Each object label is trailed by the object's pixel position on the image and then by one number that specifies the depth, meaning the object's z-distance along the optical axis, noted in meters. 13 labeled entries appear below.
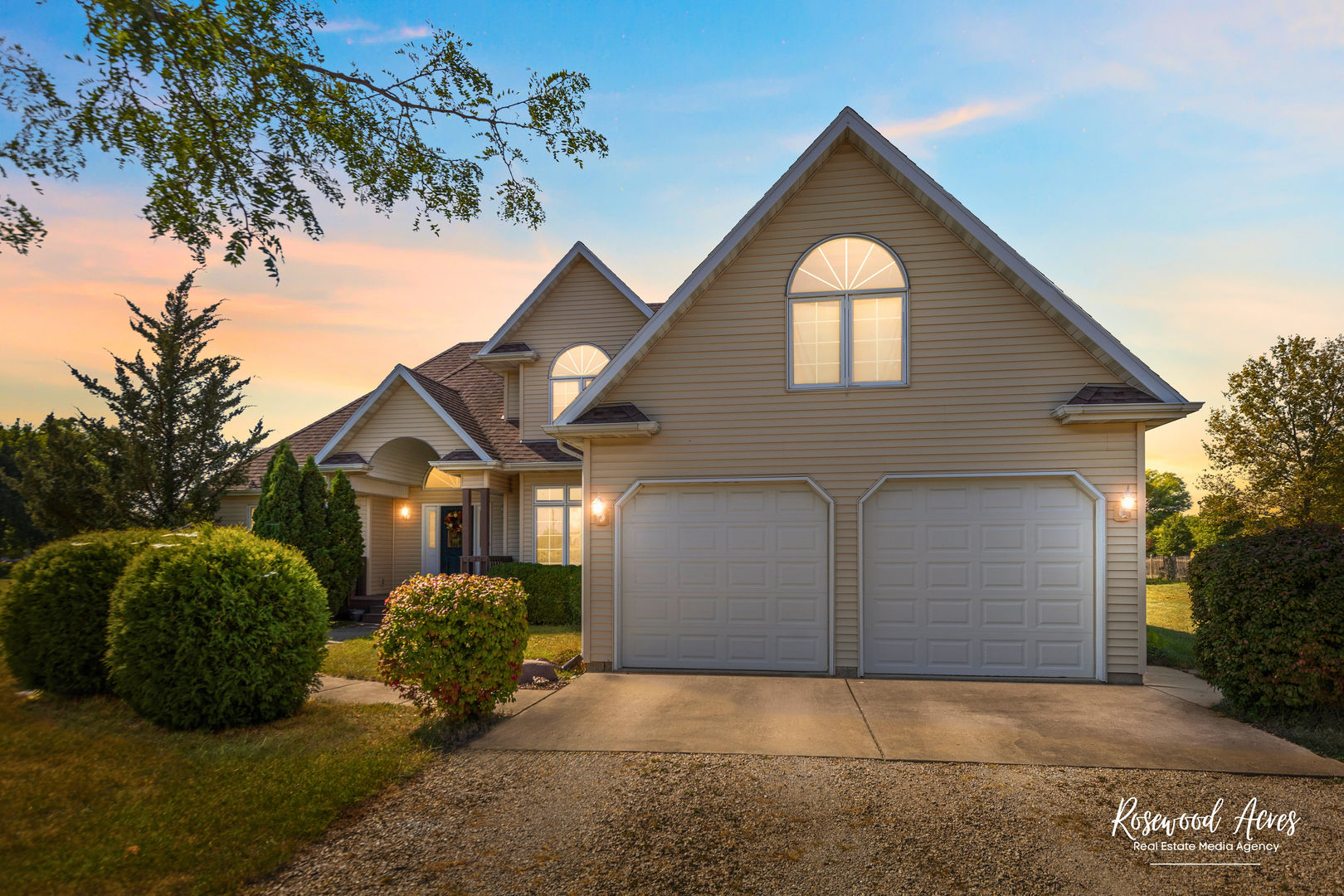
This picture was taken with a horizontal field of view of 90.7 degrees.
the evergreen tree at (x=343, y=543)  14.45
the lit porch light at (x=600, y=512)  9.49
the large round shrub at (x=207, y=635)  6.33
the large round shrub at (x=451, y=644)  6.34
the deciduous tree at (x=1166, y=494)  68.69
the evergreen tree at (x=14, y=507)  13.41
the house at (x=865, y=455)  8.59
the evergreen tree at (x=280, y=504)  13.92
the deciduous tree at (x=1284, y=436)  22.47
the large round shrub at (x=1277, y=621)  6.42
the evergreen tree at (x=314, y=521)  14.11
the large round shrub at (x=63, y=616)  7.54
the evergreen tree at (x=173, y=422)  12.11
